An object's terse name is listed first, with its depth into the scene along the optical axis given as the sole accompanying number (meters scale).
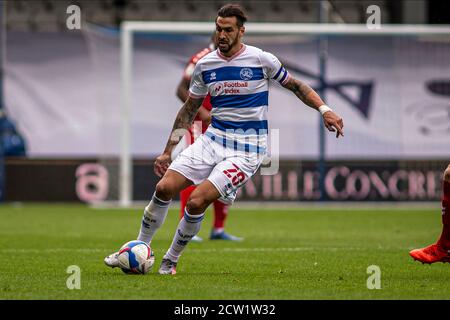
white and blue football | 16.25
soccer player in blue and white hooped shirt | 16.19
